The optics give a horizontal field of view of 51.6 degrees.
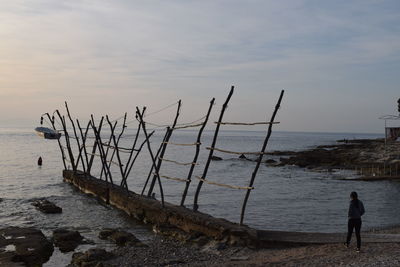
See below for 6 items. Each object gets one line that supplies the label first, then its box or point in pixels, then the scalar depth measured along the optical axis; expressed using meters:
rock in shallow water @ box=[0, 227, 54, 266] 8.88
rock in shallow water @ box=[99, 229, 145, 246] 10.43
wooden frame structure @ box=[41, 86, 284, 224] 10.18
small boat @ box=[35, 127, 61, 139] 75.19
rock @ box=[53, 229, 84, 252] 10.30
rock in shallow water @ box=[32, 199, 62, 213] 15.26
